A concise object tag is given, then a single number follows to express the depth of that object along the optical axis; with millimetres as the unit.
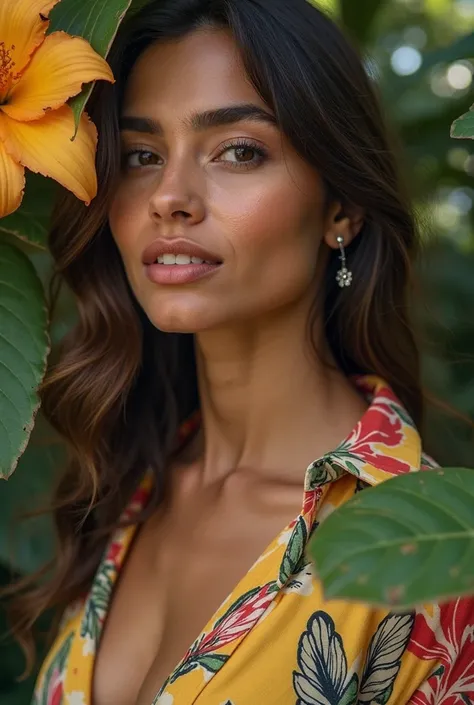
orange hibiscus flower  1007
